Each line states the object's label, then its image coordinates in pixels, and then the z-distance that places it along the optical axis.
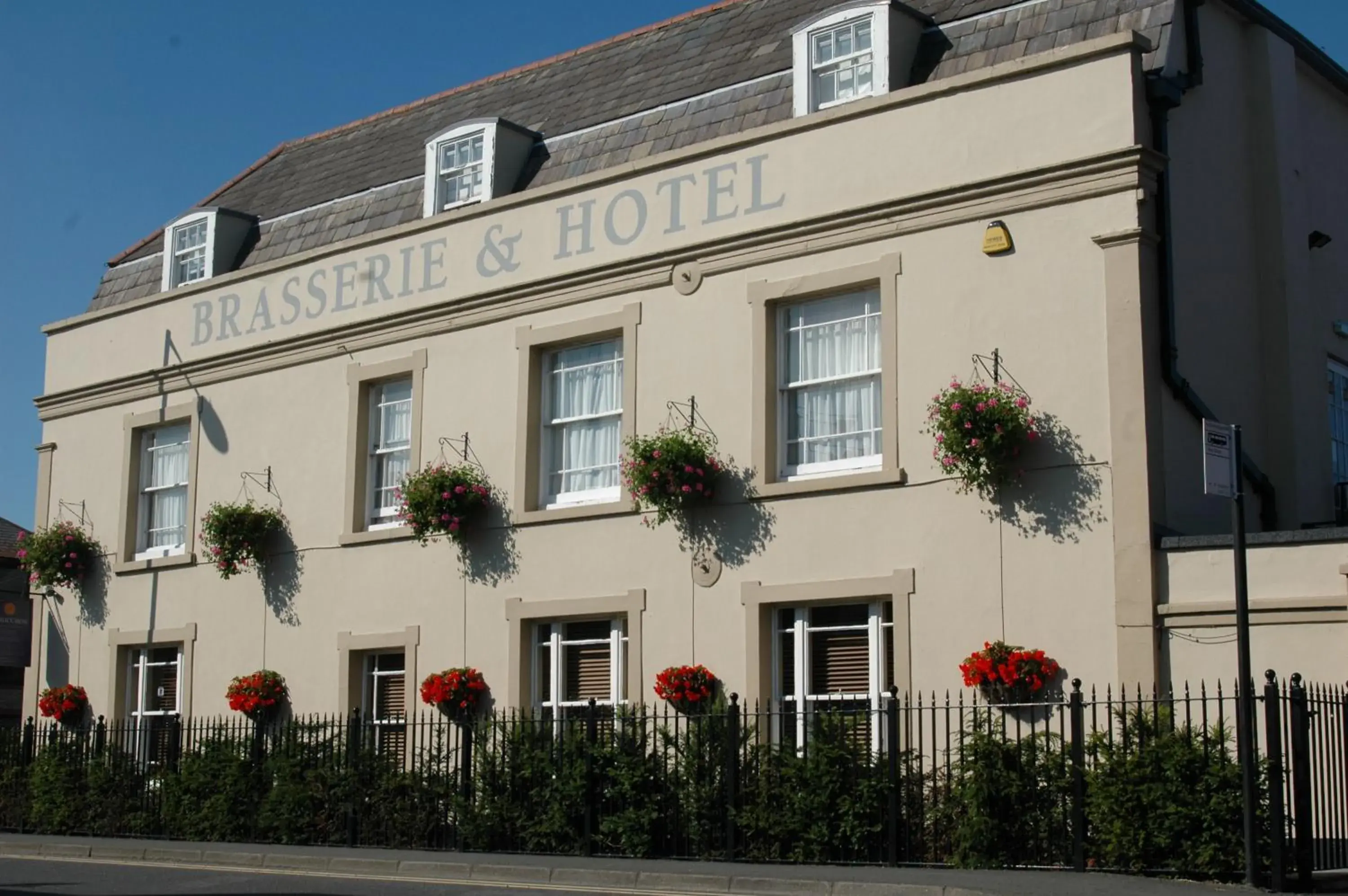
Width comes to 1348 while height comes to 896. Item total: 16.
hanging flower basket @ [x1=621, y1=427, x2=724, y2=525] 16.84
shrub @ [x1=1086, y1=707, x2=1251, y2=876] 12.30
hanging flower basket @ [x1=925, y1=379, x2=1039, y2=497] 14.83
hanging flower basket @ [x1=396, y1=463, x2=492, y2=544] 18.72
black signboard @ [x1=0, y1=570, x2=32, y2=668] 23.86
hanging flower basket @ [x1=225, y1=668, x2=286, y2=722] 20.44
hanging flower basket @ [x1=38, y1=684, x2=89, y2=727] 22.97
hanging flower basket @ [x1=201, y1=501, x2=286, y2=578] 20.91
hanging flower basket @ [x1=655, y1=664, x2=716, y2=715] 16.66
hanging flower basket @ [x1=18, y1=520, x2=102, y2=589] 23.25
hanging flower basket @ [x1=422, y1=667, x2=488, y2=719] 18.47
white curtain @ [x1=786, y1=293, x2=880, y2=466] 16.58
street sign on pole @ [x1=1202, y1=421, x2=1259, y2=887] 11.62
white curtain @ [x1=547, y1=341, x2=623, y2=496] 18.50
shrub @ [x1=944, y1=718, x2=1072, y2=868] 13.55
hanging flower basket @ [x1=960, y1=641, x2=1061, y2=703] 14.59
